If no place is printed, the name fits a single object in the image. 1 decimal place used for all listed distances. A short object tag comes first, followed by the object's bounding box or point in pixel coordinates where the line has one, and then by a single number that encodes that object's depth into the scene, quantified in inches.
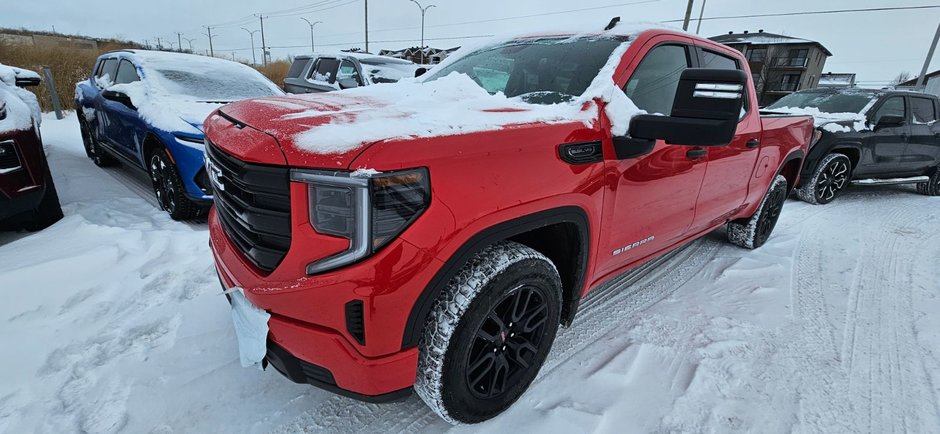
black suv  246.4
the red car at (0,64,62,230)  129.1
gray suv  339.3
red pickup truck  55.9
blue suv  155.3
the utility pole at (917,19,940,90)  736.3
